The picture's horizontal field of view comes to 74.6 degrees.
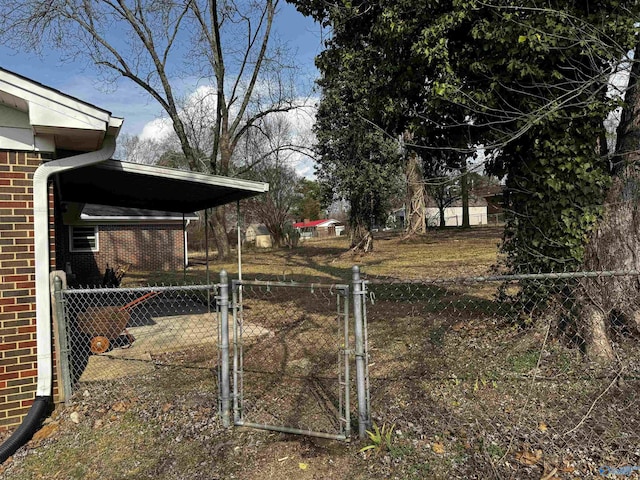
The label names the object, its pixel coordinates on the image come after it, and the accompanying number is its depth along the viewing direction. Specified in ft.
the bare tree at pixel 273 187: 97.19
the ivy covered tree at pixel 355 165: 60.18
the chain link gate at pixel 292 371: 11.51
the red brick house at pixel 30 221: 12.45
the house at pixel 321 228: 194.76
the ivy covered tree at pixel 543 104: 14.23
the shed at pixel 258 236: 112.03
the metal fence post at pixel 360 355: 10.26
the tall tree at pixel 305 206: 177.08
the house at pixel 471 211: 201.35
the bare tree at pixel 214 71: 56.70
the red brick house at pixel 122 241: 59.26
